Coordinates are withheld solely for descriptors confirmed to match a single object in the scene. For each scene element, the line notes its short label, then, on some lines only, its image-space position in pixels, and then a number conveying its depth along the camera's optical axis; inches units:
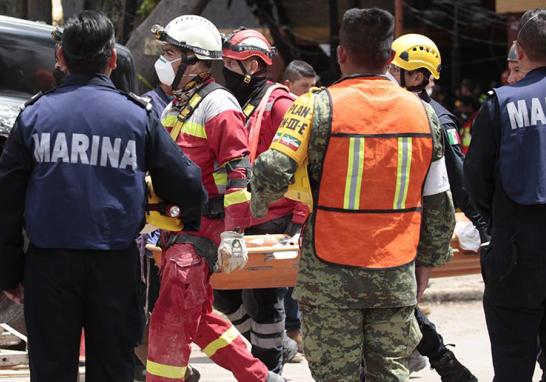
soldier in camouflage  300.6
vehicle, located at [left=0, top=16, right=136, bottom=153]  569.1
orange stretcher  441.8
